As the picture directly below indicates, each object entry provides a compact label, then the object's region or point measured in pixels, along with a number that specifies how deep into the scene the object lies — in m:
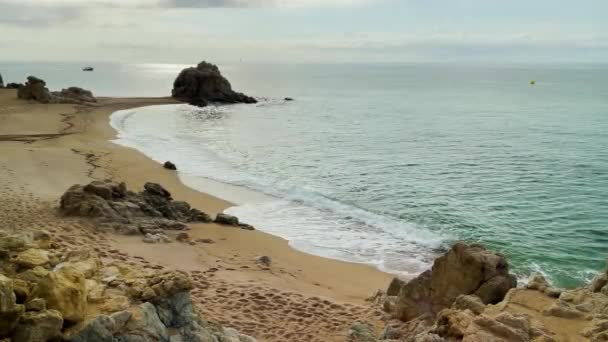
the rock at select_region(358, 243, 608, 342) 8.55
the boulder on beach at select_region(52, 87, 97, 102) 69.72
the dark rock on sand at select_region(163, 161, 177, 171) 31.14
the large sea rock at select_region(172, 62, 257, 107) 86.66
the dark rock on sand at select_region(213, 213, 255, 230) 20.19
